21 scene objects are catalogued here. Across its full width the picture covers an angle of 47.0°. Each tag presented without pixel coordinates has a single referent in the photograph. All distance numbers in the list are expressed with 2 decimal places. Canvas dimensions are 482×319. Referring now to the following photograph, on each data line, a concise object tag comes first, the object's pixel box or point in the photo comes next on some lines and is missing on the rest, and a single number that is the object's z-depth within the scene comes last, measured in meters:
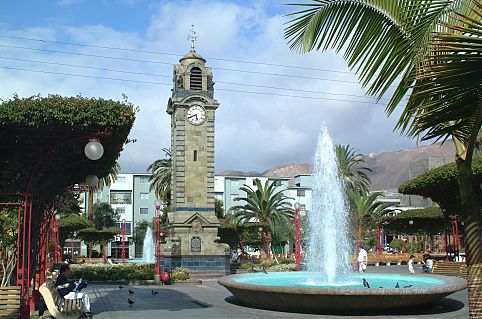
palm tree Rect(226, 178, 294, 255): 50.12
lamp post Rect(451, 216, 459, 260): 31.81
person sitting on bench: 12.40
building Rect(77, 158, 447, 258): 86.56
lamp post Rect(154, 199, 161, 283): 28.89
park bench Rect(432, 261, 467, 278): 25.24
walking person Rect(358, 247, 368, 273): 27.69
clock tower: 33.09
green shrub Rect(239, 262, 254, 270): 38.59
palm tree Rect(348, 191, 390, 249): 51.31
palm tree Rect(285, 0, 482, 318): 4.19
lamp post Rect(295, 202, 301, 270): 28.90
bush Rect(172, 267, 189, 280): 29.48
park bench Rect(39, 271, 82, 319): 11.98
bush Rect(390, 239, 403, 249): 73.50
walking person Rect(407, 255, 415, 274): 29.25
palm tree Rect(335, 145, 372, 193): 55.47
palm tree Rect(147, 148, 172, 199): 53.78
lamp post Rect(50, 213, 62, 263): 32.69
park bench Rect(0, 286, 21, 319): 12.29
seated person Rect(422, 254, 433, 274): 28.62
